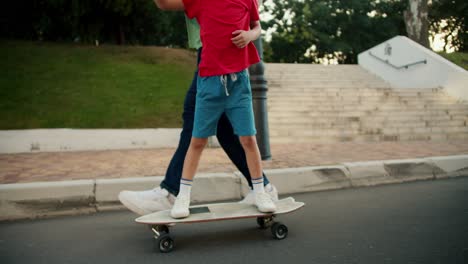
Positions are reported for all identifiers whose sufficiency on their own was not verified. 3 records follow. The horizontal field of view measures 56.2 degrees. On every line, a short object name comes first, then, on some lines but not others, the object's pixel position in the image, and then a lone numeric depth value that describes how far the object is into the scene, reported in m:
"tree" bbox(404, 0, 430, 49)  19.36
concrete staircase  9.77
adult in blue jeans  3.29
